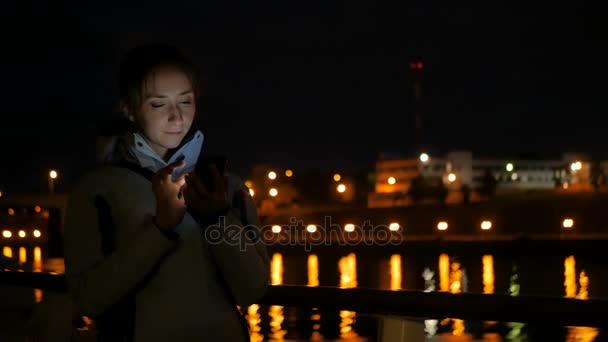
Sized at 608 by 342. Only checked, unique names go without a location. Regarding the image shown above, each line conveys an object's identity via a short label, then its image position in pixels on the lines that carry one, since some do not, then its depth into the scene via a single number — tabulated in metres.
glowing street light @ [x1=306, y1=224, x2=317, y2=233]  69.85
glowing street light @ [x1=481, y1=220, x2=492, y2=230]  71.25
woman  2.07
